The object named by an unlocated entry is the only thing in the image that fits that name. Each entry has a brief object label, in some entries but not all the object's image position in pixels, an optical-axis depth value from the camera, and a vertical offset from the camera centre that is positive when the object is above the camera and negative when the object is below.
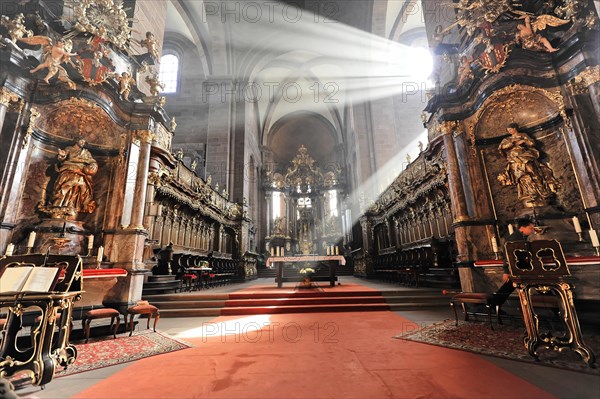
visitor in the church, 3.65 -0.35
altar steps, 5.91 -0.87
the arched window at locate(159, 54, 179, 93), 16.44 +12.26
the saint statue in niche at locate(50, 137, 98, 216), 5.68 +1.98
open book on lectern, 2.53 -0.05
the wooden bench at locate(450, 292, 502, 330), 3.96 -0.64
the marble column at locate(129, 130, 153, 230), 6.11 +2.08
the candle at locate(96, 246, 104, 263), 4.75 +0.30
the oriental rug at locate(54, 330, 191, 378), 3.00 -1.03
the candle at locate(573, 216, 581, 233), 4.21 +0.48
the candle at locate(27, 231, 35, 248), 4.55 +0.56
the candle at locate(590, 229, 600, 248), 3.74 +0.20
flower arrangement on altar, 8.24 -0.23
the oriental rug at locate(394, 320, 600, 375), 2.77 -1.08
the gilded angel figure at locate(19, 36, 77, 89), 5.42 +4.46
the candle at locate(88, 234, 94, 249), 5.22 +0.57
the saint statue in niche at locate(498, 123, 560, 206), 5.26 +1.71
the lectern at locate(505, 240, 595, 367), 2.79 -0.32
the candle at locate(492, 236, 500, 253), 5.09 +0.23
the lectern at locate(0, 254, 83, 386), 2.48 -0.38
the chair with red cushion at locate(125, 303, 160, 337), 4.25 -0.65
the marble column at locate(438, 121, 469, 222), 5.90 +1.93
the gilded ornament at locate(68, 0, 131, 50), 6.18 +6.20
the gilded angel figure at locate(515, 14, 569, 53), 5.15 +4.42
